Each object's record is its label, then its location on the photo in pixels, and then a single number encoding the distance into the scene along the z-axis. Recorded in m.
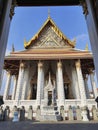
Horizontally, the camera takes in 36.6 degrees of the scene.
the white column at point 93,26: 2.92
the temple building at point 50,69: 13.65
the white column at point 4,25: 2.89
